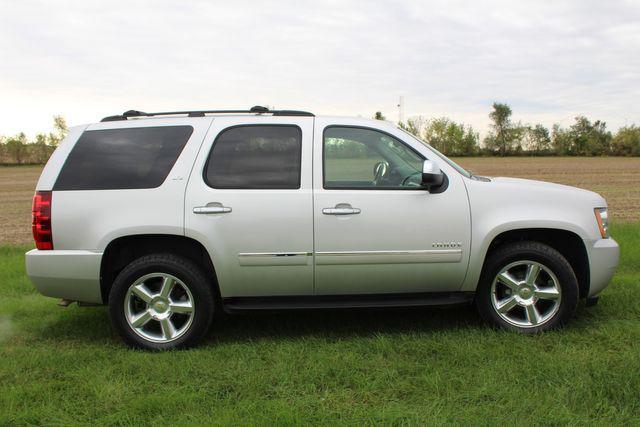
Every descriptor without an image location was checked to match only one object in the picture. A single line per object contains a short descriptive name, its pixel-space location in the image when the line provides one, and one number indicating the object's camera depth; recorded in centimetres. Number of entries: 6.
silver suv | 396
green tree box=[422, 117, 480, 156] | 8868
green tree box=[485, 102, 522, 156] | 9669
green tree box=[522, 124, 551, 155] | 10198
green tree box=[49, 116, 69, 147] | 10100
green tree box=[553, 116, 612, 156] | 8150
